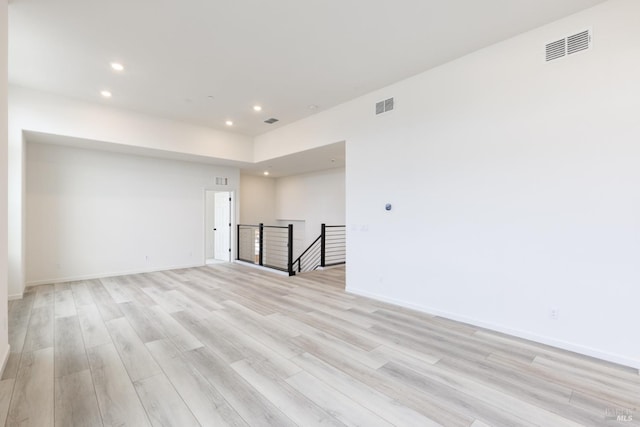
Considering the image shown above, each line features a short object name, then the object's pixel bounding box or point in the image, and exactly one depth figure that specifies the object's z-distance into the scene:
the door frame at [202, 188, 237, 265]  8.07
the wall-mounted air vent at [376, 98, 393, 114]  4.43
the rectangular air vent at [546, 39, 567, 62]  2.93
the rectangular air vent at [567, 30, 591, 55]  2.80
